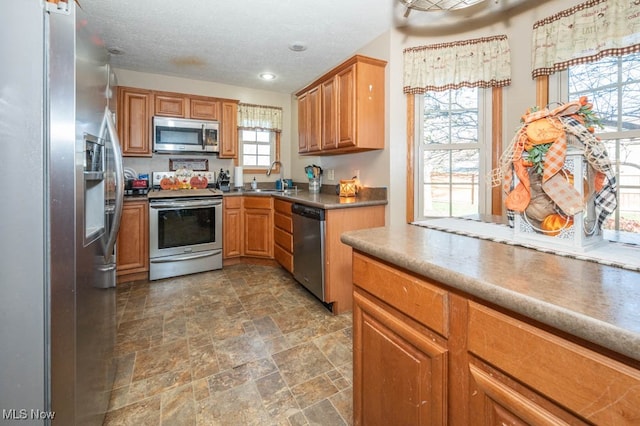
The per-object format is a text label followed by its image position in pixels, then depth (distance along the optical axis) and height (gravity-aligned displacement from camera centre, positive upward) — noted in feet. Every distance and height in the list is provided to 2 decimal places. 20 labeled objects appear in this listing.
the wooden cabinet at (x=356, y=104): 8.38 +3.09
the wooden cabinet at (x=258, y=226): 11.94 -0.82
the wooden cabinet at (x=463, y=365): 1.57 -1.14
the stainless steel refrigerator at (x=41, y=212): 2.68 -0.05
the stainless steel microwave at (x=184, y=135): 11.55 +2.97
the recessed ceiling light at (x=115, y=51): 9.78 +5.39
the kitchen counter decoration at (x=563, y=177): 2.63 +0.29
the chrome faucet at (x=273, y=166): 14.79 +2.07
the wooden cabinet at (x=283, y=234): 10.29 -1.02
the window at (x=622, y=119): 5.61 +1.76
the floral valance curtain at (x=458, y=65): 7.37 +3.85
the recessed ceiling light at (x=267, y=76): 12.17 +5.62
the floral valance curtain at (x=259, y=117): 13.79 +4.40
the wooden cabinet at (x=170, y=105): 11.63 +4.16
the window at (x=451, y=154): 8.02 +1.54
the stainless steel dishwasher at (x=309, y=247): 8.20 -1.23
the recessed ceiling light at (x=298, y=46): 9.48 +5.37
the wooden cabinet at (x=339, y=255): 8.08 -1.38
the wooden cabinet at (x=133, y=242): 10.16 -1.26
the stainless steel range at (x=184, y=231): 10.39 -0.93
